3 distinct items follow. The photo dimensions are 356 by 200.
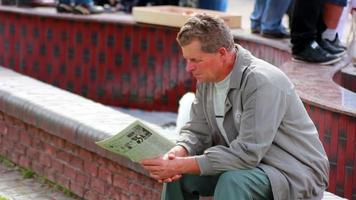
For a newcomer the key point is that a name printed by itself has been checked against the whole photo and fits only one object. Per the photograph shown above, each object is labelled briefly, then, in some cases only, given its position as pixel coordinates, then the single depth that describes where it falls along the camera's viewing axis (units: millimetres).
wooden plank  10509
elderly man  5213
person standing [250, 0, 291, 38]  10100
